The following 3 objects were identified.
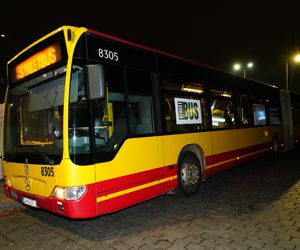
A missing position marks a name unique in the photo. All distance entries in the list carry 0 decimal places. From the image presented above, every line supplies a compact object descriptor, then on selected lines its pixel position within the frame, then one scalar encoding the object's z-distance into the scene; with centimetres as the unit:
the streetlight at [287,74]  2434
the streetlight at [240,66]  2332
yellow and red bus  403
